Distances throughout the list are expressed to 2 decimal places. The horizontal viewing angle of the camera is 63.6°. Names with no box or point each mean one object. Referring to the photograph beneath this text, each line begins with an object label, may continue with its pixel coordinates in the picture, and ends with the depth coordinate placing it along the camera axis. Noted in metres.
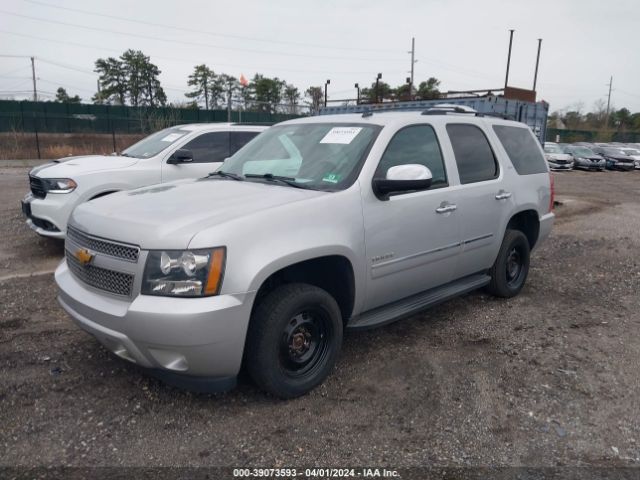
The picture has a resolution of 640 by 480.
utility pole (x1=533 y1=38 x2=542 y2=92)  42.47
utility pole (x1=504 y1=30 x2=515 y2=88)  32.24
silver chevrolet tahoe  2.79
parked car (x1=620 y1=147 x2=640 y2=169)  27.82
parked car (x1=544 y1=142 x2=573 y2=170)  24.55
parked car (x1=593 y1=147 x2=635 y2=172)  26.91
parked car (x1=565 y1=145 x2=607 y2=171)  25.77
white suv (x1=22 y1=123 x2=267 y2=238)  6.40
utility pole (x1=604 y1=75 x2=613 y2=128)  70.22
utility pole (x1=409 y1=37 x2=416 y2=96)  55.97
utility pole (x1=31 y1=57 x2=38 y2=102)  64.69
